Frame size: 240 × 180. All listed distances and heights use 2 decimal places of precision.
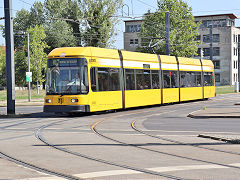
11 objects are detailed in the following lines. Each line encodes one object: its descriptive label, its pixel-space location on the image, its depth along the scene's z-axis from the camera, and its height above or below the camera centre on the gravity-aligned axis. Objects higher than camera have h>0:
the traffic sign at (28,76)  39.86 +0.54
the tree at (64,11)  68.19 +10.60
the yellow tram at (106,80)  21.11 +0.15
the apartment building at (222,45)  94.75 +7.48
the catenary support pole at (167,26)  38.41 +4.53
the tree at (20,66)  67.38 +2.43
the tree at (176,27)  61.84 +7.31
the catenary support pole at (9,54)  21.98 +1.34
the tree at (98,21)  64.38 +8.45
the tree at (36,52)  60.31 +3.92
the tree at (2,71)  88.78 +2.28
